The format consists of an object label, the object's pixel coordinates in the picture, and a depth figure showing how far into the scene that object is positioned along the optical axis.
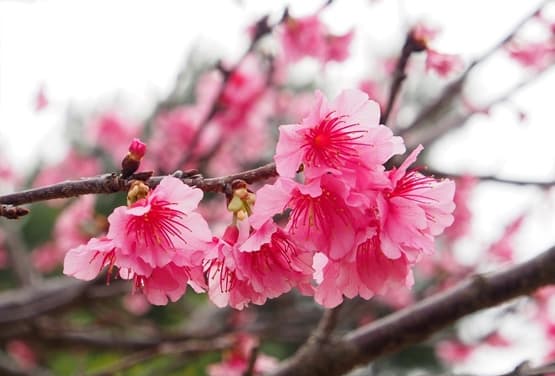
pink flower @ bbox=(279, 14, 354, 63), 1.01
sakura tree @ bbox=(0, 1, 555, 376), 0.57
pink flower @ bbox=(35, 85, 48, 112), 2.25
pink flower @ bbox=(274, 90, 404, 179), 0.56
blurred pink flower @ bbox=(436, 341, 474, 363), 2.74
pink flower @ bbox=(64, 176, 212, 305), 0.57
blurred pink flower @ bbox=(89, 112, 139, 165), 3.08
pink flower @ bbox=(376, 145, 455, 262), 0.57
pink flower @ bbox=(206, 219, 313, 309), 0.57
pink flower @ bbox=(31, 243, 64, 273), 3.50
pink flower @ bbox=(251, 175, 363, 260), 0.56
